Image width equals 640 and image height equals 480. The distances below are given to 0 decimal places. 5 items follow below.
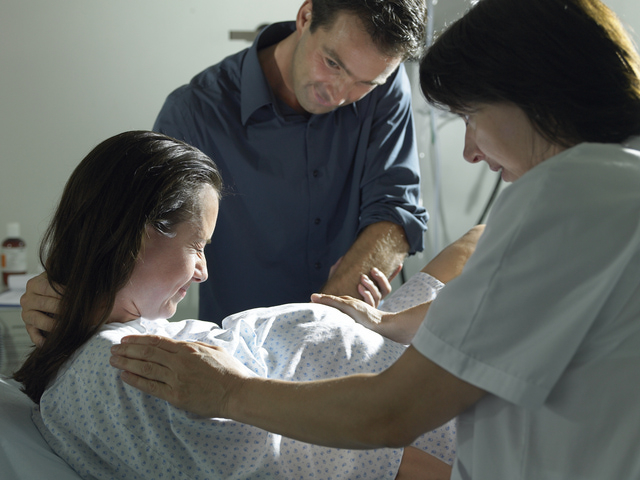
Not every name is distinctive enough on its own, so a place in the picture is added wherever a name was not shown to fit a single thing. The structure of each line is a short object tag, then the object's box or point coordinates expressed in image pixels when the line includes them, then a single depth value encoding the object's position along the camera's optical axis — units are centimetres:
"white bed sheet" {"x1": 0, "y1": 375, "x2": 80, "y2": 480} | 101
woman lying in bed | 104
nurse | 67
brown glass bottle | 266
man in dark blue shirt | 193
